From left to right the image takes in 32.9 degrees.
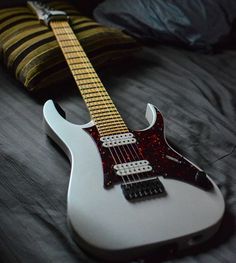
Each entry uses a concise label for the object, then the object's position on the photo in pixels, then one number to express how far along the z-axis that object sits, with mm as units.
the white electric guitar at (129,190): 752
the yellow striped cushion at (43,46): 1250
